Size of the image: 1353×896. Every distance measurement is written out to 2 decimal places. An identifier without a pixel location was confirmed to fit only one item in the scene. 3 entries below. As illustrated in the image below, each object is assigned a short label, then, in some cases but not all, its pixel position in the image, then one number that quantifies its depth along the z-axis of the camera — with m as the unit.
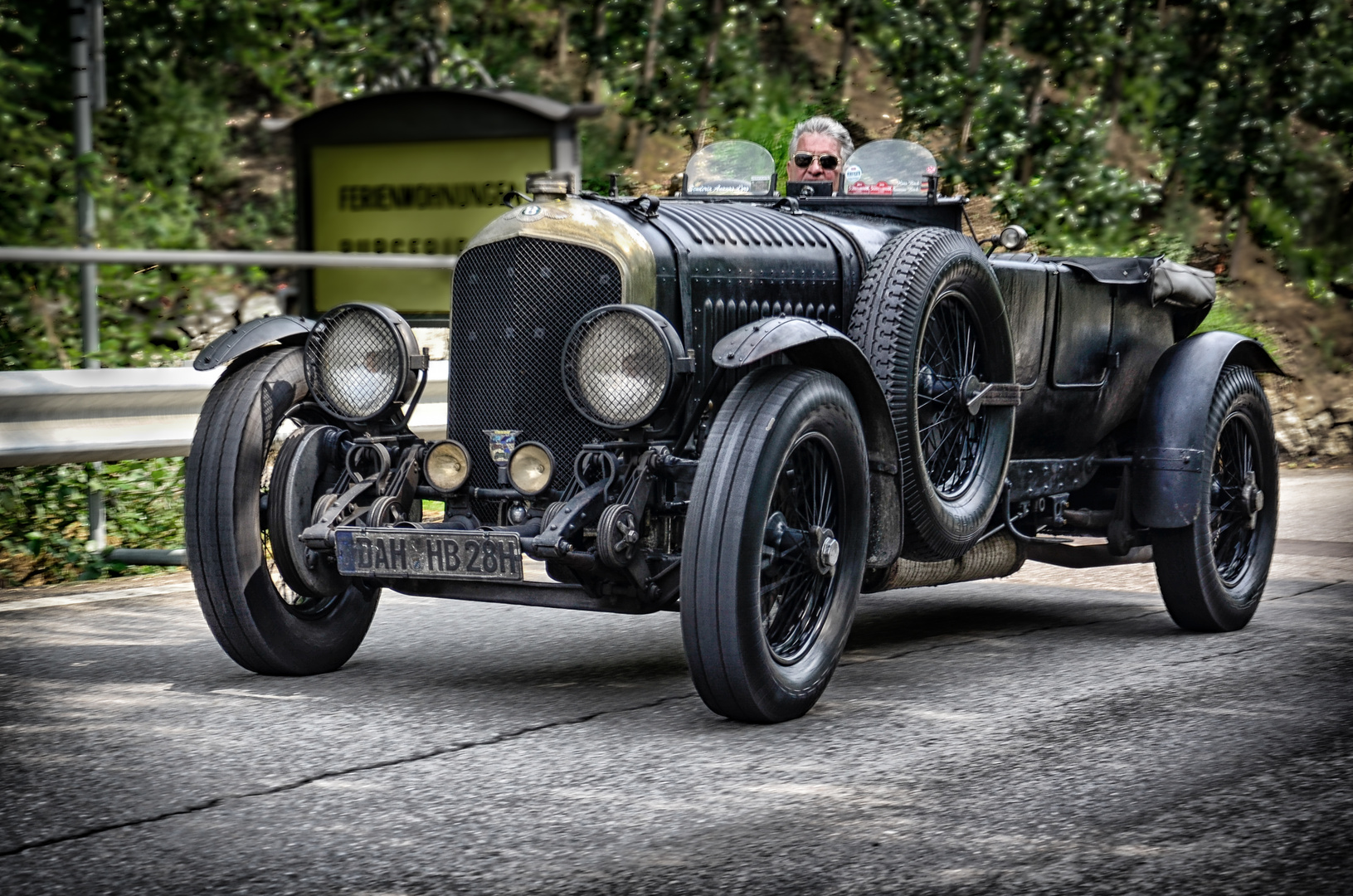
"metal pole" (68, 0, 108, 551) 8.31
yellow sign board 9.31
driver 6.66
